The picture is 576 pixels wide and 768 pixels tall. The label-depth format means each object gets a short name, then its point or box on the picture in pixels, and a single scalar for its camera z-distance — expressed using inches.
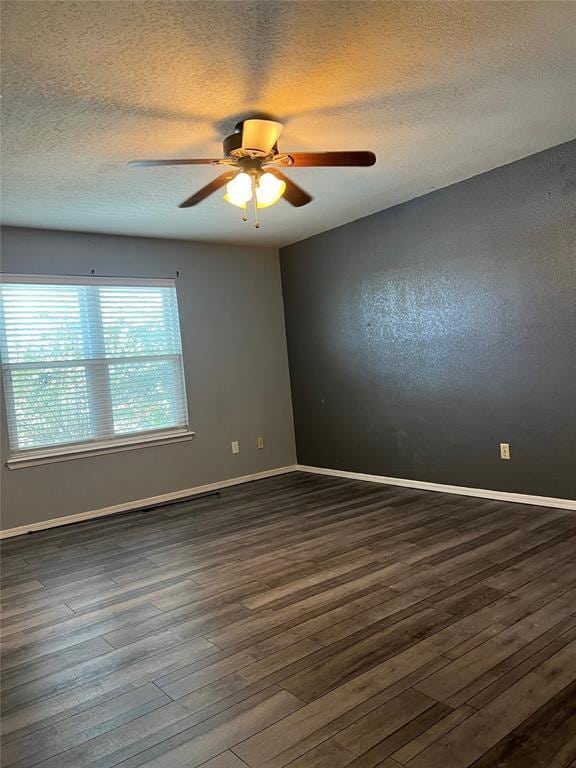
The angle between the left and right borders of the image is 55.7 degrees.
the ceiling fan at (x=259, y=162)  98.1
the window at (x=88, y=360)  164.6
